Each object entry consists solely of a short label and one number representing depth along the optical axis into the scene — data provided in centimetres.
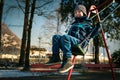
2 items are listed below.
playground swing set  220
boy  218
